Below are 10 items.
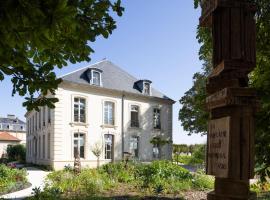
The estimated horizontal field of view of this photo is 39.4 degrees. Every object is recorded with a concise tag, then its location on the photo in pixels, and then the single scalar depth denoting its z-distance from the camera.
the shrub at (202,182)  14.72
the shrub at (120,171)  16.09
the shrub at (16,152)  42.28
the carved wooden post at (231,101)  3.04
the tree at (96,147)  23.48
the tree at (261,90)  5.87
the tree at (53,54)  3.81
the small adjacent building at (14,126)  70.34
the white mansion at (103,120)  25.41
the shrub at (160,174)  14.24
